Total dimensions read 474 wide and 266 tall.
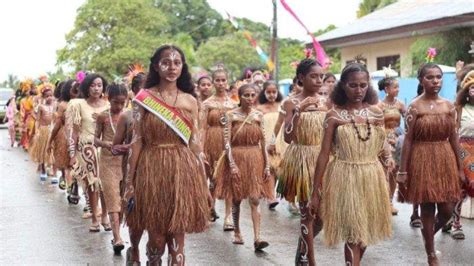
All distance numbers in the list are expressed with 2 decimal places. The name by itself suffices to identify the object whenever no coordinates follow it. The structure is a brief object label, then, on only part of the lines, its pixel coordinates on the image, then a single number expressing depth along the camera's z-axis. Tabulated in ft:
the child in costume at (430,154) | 25.99
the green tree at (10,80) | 288.53
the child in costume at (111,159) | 29.81
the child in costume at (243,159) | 31.04
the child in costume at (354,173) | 21.89
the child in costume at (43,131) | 52.95
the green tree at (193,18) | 201.98
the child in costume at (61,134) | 40.76
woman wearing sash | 21.38
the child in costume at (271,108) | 39.40
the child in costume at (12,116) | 85.88
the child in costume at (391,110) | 36.73
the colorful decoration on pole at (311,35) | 35.32
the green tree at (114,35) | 142.20
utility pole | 81.05
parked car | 134.82
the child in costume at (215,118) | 36.27
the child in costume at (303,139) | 25.44
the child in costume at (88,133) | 33.63
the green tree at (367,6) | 147.43
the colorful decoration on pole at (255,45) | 69.82
